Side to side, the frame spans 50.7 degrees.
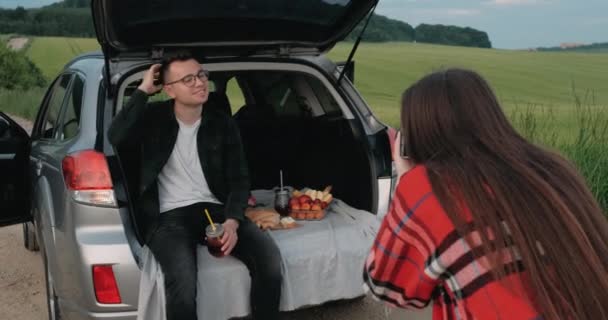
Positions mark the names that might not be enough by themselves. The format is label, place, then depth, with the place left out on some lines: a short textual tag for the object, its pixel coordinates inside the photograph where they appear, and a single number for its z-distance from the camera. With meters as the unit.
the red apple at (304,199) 3.88
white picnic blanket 2.76
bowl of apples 3.83
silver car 2.73
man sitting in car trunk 2.95
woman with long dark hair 1.49
